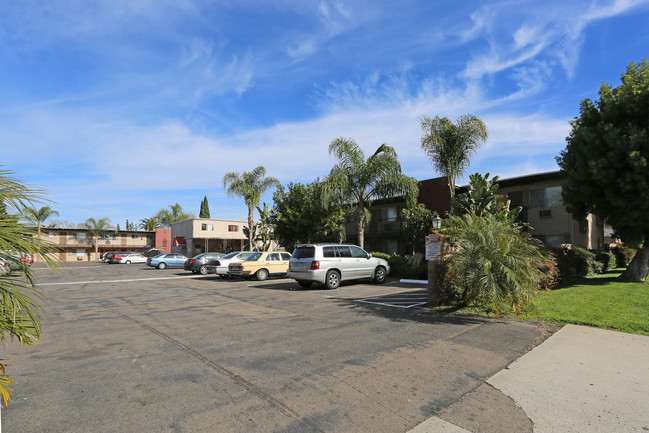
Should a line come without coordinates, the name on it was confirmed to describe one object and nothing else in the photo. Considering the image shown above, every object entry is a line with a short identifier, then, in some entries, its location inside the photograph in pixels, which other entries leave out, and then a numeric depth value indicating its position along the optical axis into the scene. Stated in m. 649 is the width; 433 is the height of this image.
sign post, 10.09
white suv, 14.61
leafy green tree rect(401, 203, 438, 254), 23.06
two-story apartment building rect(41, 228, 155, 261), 60.06
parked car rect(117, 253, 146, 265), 45.09
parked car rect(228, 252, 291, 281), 19.28
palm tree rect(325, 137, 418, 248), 21.89
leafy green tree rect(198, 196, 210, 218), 70.94
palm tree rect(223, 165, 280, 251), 32.22
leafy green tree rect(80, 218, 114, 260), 57.28
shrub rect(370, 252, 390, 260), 20.32
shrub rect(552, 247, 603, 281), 15.22
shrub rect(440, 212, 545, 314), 8.05
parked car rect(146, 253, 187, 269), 33.84
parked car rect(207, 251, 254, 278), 20.59
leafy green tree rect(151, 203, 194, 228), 69.12
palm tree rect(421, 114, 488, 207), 20.75
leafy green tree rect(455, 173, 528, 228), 16.80
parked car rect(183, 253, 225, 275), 25.84
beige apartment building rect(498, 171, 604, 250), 21.55
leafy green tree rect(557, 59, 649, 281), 13.15
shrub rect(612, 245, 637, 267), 22.17
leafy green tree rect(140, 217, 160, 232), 75.00
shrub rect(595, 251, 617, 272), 19.27
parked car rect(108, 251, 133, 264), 45.19
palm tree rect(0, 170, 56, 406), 2.71
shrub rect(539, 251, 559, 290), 12.57
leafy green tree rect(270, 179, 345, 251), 24.56
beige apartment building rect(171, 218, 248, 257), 50.56
